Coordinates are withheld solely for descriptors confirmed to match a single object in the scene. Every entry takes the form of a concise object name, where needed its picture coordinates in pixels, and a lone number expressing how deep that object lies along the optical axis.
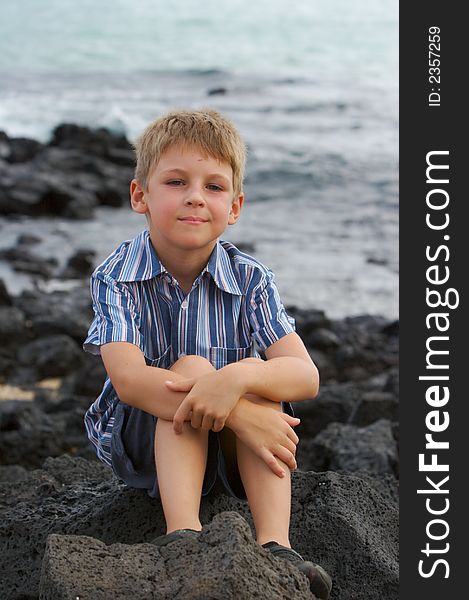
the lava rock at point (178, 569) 2.40
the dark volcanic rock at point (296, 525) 3.18
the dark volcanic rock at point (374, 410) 6.88
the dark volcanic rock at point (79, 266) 11.75
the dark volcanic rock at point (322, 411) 7.02
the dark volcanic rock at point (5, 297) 9.99
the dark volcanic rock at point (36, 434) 6.00
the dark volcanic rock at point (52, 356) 8.52
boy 3.04
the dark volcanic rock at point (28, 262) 11.72
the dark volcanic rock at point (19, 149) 19.12
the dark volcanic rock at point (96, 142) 19.14
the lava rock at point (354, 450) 5.62
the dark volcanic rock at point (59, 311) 9.33
